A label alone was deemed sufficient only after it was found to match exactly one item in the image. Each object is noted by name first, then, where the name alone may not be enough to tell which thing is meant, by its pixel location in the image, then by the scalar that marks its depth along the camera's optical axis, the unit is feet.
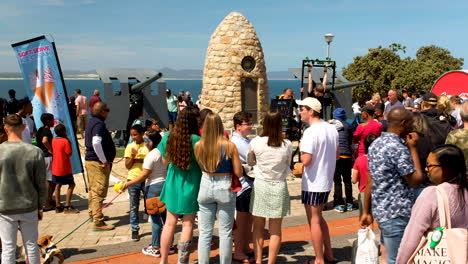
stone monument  52.95
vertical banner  23.53
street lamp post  44.50
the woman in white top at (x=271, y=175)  14.43
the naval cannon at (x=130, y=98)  49.16
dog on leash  14.94
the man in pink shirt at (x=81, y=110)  53.47
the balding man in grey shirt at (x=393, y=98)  29.91
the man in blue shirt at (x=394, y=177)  11.35
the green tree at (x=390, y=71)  109.19
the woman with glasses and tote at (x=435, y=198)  8.44
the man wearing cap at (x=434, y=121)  16.75
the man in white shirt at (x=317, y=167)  14.66
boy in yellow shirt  18.88
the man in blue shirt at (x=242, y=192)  15.71
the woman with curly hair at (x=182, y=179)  14.25
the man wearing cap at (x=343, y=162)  22.71
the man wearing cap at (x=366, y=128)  21.56
